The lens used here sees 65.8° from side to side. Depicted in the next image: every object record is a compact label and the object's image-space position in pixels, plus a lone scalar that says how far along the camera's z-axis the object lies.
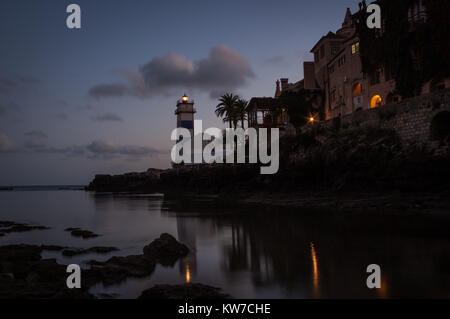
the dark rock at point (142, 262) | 11.84
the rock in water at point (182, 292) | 9.20
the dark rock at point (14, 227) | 24.83
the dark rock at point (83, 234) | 22.09
